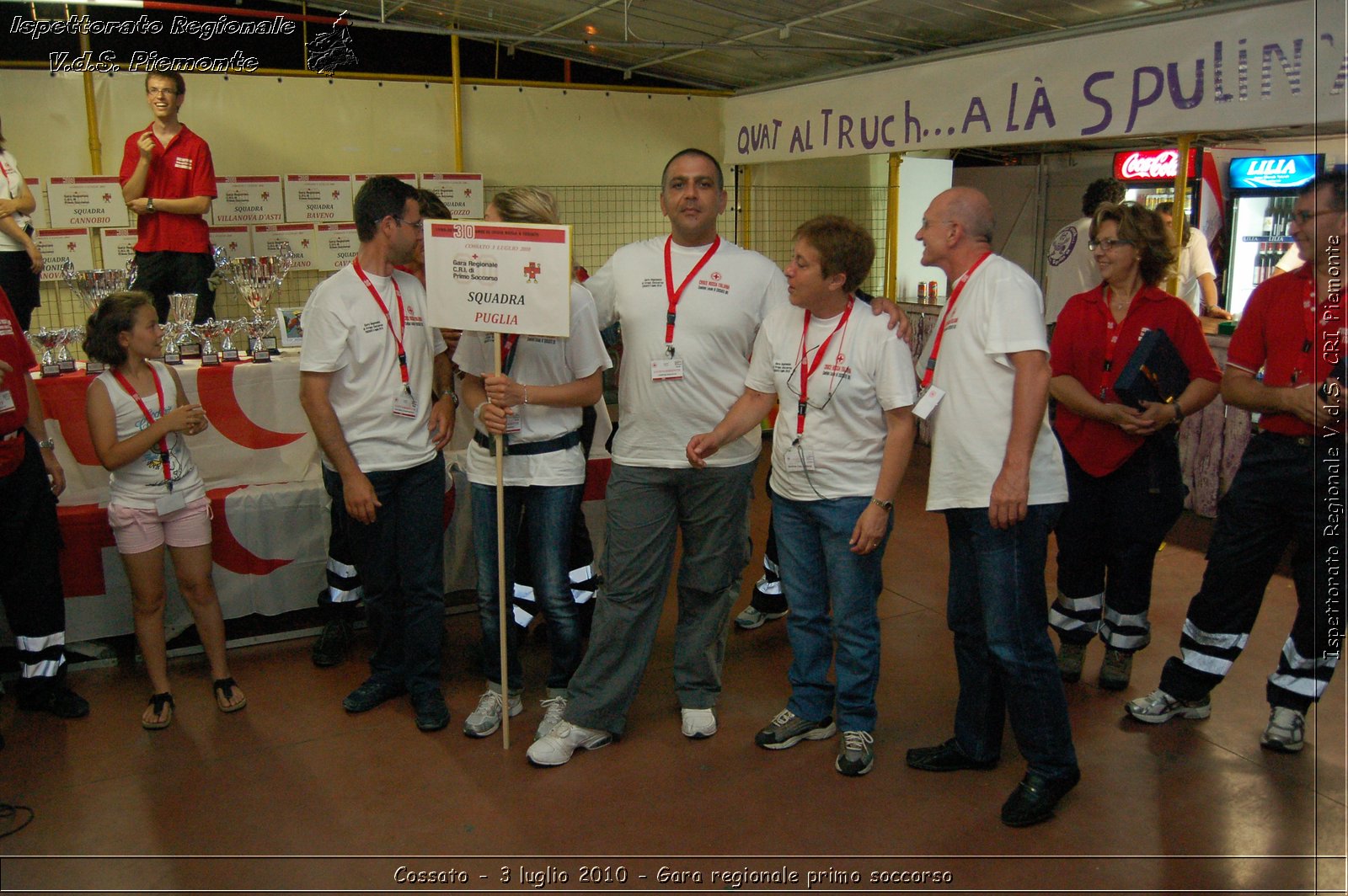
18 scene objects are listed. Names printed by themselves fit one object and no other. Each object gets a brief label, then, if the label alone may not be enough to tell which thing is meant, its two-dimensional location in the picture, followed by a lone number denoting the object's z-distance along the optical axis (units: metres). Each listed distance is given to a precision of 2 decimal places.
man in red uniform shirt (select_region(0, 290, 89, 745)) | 3.23
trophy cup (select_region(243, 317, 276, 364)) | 4.29
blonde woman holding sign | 3.04
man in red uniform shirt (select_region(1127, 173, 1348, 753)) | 2.70
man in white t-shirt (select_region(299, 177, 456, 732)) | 3.03
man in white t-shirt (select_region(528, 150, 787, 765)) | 2.97
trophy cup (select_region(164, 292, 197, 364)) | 4.17
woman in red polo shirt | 3.31
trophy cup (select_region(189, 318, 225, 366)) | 4.14
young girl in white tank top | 3.26
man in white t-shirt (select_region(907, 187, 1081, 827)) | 2.49
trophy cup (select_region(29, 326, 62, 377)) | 4.00
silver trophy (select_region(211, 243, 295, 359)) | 4.41
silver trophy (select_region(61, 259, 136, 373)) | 4.12
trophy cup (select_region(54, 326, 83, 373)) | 4.04
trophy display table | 3.73
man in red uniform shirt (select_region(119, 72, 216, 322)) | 4.83
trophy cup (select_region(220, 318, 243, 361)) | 4.24
